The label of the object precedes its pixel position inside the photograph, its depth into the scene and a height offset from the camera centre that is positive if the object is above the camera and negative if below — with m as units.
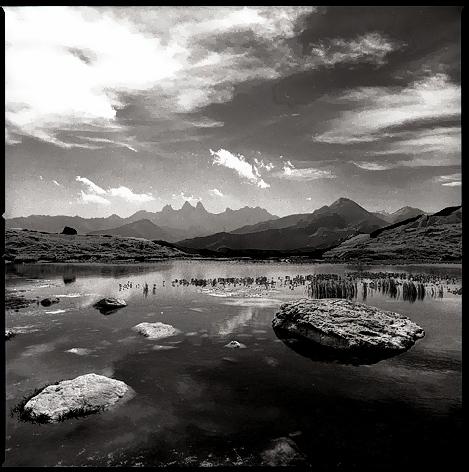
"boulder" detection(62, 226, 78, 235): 150.27 +3.19
